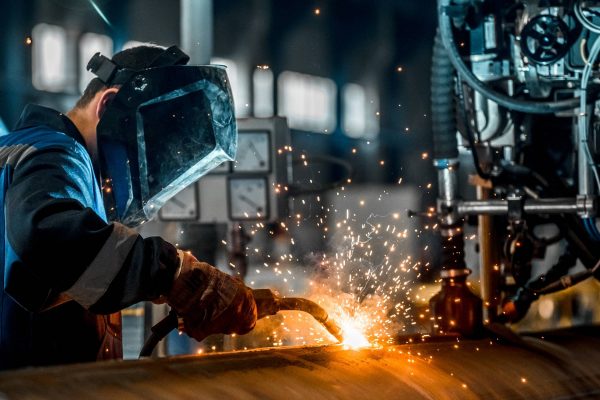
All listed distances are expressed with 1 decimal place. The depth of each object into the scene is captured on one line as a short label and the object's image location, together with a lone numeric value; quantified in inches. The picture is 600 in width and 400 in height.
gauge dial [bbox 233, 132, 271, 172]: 265.7
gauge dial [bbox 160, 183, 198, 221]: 274.4
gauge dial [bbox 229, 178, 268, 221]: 267.1
